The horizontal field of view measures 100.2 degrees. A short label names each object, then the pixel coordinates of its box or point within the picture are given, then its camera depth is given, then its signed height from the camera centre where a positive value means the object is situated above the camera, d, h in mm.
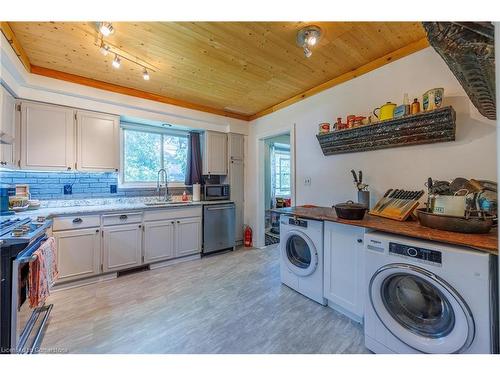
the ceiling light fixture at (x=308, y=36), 1779 +1331
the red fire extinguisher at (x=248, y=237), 4113 -992
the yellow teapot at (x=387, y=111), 2014 +736
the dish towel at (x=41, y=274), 1485 -654
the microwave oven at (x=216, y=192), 3744 -95
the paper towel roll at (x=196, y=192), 3753 -94
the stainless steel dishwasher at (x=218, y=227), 3523 -703
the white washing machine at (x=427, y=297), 1087 -683
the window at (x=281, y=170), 5645 +474
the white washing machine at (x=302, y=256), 2115 -776
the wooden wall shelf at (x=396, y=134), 1743 +527
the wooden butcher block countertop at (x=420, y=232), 1121 -298
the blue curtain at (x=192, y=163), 3904 +445
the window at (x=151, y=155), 3441 +572
